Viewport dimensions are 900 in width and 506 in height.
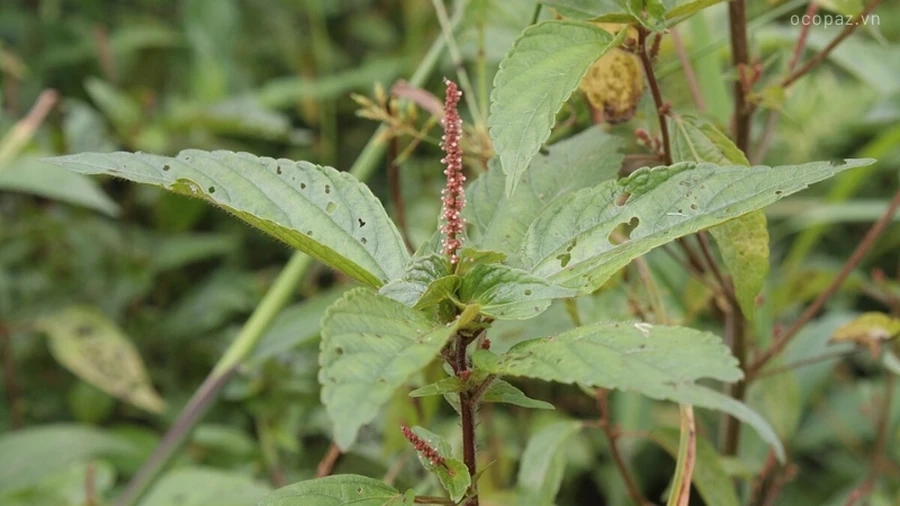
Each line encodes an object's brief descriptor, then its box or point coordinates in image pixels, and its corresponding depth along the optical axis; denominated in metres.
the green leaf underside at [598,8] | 0.78
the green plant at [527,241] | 0.71
